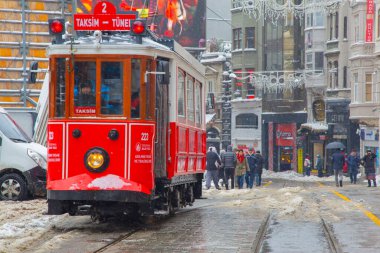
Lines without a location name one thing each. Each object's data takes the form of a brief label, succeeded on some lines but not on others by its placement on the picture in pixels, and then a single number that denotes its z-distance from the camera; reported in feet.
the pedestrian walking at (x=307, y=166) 206.92
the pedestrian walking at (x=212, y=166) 113.09
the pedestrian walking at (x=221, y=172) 118.95
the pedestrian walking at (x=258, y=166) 131.95
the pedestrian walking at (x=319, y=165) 204.33
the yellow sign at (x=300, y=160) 232.59
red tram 51.67
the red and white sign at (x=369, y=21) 179.73
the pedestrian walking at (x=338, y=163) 126.72
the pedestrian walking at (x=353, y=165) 149.82
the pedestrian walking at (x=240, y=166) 119.24
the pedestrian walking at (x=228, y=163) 115.96
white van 75.05
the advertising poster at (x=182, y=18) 194.08
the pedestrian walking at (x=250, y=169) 123.46
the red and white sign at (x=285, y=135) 238.89
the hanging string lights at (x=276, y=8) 226.38
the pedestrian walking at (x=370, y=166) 130.21
